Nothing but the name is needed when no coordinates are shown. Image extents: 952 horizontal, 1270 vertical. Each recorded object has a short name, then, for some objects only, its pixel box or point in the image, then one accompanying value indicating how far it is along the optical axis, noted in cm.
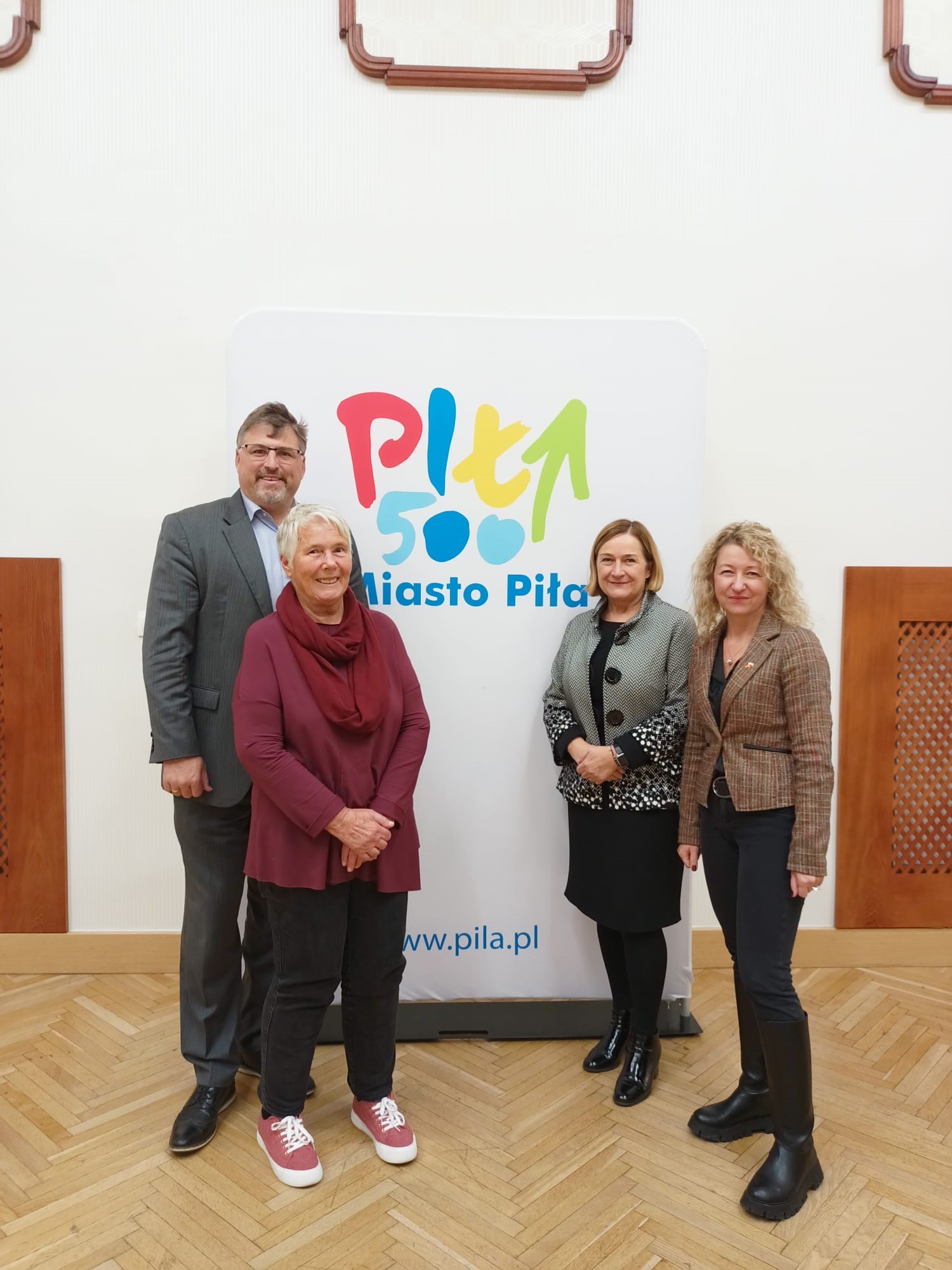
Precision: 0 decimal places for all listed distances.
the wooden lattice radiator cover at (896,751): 319
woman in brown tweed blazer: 196
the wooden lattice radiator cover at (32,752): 306
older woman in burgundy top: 199
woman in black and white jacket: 235
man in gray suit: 220
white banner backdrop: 262
